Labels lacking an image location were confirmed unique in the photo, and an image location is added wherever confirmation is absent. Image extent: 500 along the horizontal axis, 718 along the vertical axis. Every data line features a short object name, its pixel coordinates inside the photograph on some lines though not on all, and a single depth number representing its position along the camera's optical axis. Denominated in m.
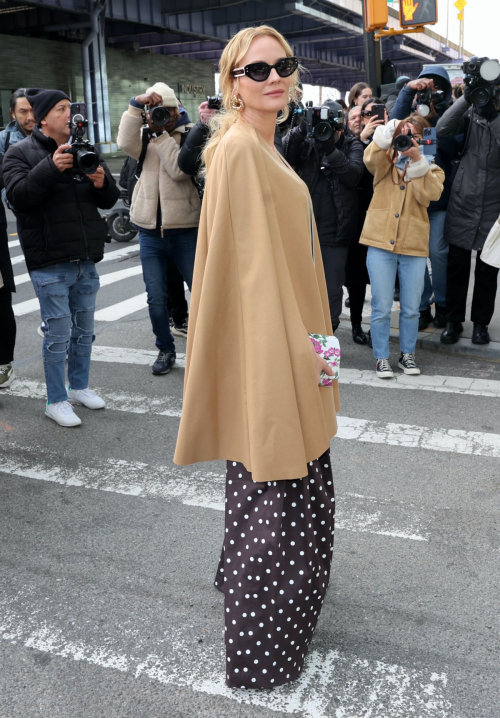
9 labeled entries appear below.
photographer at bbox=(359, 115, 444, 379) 5.73
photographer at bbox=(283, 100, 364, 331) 5.94
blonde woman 2.29
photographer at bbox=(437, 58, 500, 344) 6.12
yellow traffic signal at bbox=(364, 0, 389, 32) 9.78
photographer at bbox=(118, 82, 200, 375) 5.68
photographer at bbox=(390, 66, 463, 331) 6.17
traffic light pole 10.12
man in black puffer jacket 4.75
